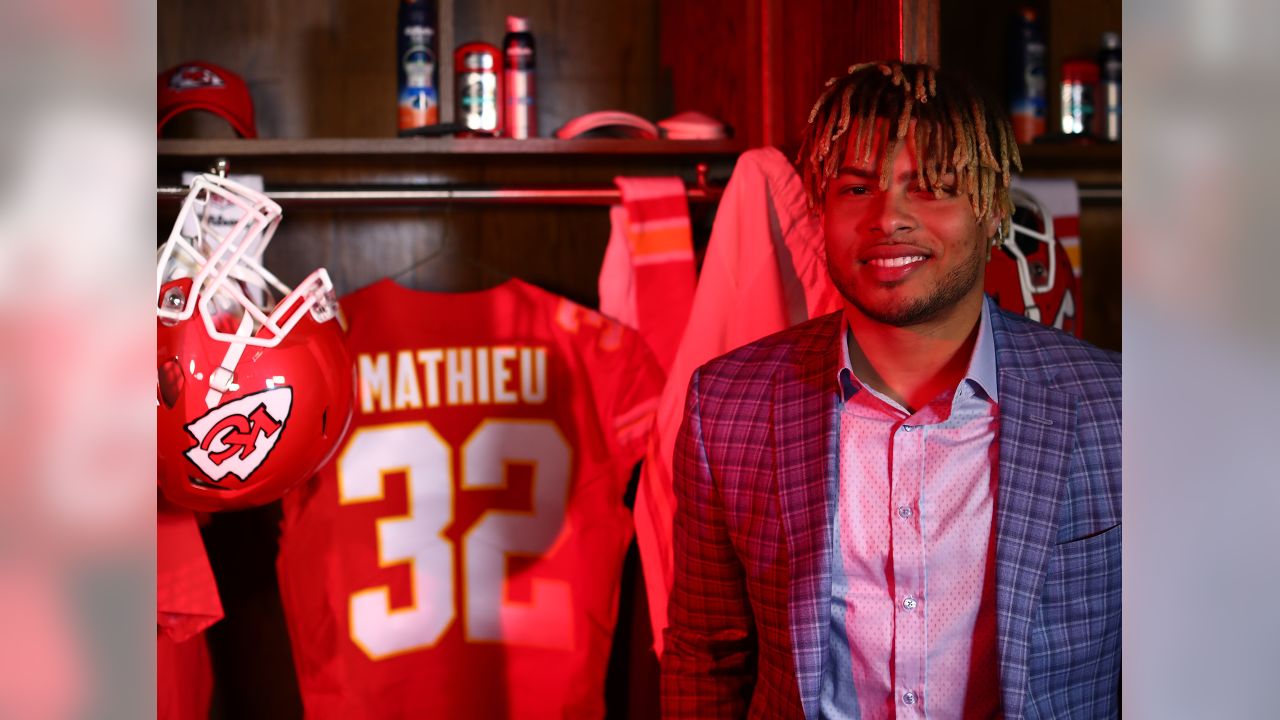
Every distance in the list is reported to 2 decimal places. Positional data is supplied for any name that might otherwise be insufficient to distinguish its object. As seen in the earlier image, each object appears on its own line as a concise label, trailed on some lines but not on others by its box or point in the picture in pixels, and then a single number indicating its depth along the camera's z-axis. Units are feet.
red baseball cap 5.63
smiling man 3.49
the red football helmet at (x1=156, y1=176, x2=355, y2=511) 4.36
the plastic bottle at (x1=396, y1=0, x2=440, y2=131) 6.09
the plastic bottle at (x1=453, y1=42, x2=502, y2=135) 6.11
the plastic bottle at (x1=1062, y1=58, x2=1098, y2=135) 6.88
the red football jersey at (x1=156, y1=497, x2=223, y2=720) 4.79
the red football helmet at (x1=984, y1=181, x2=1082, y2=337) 5.35
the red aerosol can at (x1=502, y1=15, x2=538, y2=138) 6.18
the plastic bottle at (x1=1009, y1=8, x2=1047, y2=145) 6.82
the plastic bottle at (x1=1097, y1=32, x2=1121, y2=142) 6.77
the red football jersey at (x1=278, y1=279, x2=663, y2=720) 5.66
